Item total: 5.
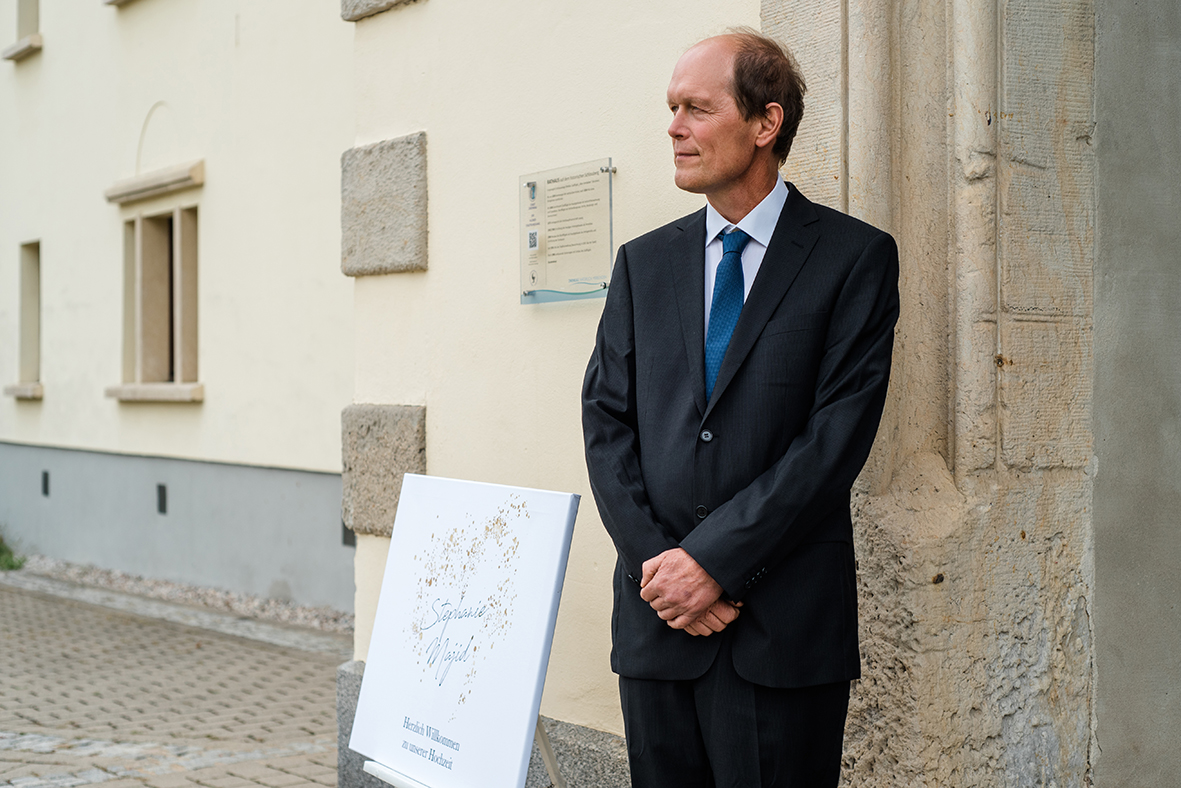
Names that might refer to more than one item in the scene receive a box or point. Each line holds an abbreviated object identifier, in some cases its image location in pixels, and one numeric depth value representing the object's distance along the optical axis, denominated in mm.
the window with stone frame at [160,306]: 9727
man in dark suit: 2145
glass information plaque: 3559
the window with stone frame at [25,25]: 11787
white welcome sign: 2725
